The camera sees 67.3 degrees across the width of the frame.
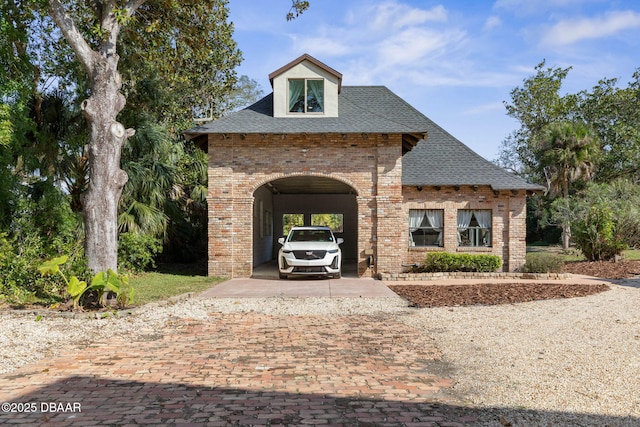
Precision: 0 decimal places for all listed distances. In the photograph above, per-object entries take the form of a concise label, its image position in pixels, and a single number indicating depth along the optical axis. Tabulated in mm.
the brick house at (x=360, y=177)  15883
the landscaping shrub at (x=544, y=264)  16297
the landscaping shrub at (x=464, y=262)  16455
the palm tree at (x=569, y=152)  27938
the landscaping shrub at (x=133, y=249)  15504
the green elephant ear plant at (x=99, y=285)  8594
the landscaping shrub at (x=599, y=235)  19688
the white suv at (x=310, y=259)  15125
